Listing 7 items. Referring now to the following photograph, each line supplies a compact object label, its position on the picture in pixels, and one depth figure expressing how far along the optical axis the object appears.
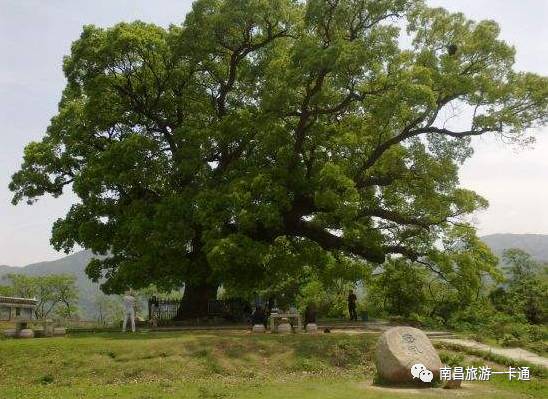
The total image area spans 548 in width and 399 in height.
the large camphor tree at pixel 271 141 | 22.47
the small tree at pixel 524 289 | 27.11
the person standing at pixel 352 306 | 27.19
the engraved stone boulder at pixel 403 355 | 13.05
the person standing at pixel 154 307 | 27.72
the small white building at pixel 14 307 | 25.10
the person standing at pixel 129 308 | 20.20
